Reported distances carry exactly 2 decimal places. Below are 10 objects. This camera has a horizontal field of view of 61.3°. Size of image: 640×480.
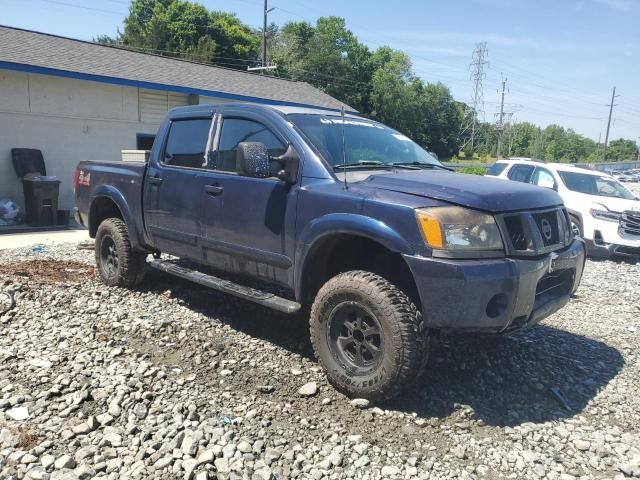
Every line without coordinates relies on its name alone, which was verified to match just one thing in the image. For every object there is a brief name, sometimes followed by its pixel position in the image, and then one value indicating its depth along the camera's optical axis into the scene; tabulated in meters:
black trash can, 11.37
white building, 11.95
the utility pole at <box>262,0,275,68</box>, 35.94
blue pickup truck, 3.33
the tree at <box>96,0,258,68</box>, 48.81
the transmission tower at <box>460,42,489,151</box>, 74.59
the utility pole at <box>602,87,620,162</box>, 79.12
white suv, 9.56
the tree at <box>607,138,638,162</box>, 116.30
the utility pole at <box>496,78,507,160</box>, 75.50
